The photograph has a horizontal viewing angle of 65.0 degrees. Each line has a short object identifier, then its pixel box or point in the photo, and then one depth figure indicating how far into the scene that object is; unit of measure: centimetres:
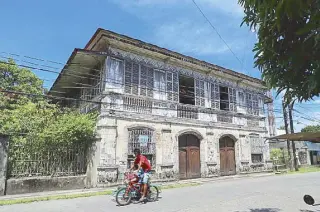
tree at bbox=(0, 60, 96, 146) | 1051
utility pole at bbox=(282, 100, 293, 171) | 2089
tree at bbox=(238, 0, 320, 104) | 238
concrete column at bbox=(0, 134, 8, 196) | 898
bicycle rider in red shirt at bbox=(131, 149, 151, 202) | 757
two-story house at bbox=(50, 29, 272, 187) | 1203
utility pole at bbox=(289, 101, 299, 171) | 2070
